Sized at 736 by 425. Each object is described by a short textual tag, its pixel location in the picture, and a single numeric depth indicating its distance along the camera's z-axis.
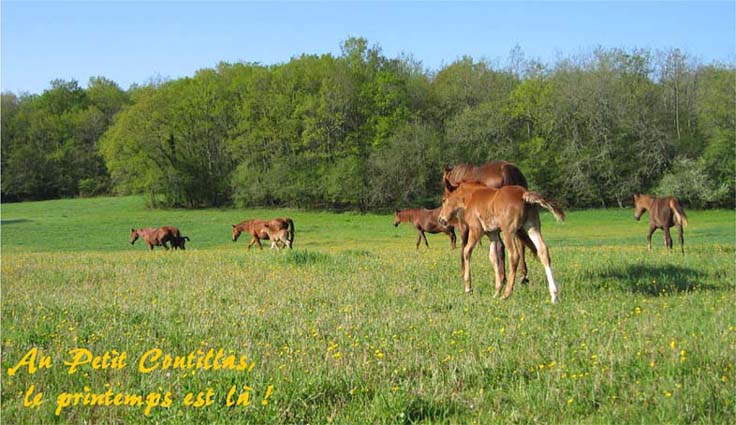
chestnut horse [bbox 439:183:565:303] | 9.95
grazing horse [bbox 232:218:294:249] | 29.39
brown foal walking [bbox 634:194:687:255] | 20.91
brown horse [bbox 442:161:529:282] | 12.58
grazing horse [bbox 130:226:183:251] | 31.88
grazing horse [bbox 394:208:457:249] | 29.89
